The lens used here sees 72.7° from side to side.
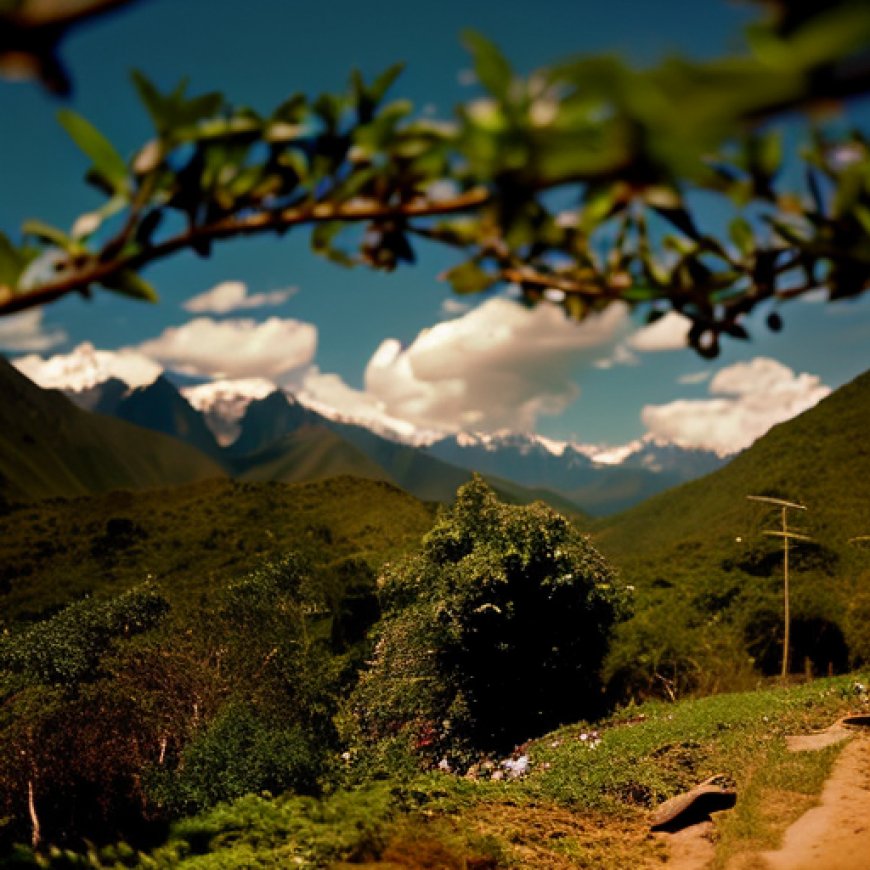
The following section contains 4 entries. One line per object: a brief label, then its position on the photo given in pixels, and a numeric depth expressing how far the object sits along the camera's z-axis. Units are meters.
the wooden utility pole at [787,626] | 15.24
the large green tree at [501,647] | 12.23
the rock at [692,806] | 6.53
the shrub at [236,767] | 7.46
